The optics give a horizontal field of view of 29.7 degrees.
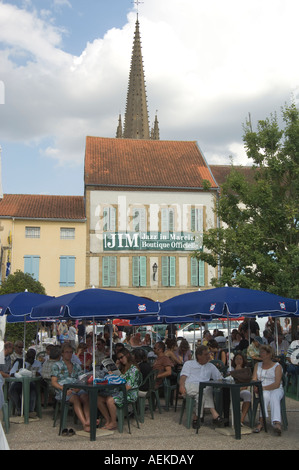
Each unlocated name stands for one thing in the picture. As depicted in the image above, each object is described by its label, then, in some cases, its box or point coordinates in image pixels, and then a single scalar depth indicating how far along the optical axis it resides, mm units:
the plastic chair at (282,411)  8398
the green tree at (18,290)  25031
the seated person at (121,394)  8250
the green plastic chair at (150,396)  9016
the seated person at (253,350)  12443
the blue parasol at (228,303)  8844
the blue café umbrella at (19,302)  11219
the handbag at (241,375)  8320
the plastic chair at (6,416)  8188
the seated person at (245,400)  8438
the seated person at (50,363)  9273
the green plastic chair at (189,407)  8500
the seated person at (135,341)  15859
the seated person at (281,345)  15286
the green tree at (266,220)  18625
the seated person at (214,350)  13136
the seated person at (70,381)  8375
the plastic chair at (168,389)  10391
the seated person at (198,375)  8648
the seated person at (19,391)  9438
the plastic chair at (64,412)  8117
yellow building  36781
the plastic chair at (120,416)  8164
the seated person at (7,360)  10505
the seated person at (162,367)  10195
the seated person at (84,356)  12000
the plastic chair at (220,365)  10559
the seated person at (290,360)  12229
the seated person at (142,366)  9445
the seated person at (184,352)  12117
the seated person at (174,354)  11410
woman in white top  8172
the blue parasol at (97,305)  8578
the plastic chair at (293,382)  11941
